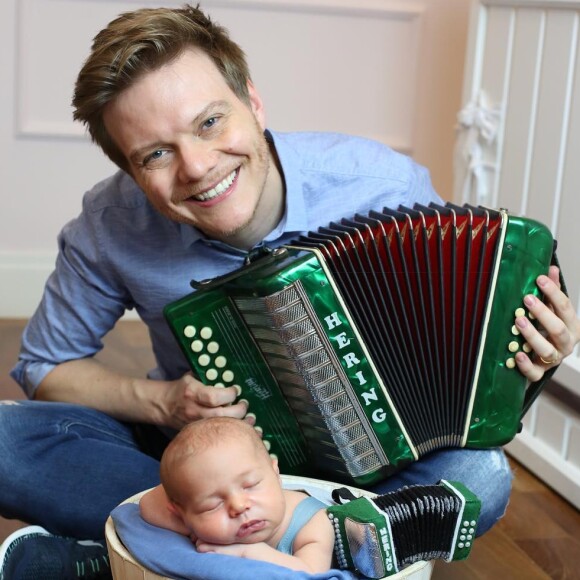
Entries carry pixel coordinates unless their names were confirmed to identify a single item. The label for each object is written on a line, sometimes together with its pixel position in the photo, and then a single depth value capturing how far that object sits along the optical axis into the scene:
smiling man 1.57
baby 1.42
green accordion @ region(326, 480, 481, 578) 1.42
